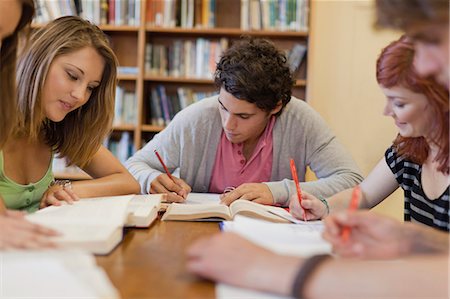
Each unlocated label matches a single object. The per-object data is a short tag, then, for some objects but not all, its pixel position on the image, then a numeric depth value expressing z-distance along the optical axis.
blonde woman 1.46
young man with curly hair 1.79
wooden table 0.72
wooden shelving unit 3.17
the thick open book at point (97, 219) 0.89
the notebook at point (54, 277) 0.66
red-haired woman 1.12
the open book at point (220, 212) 1.32
